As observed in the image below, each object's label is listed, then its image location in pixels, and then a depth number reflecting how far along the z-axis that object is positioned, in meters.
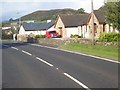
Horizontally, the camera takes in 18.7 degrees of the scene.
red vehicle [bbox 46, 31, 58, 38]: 75.40
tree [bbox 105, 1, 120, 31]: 36.08
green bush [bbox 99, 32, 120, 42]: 38.74
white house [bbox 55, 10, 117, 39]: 64.31
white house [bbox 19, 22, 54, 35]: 105.41
